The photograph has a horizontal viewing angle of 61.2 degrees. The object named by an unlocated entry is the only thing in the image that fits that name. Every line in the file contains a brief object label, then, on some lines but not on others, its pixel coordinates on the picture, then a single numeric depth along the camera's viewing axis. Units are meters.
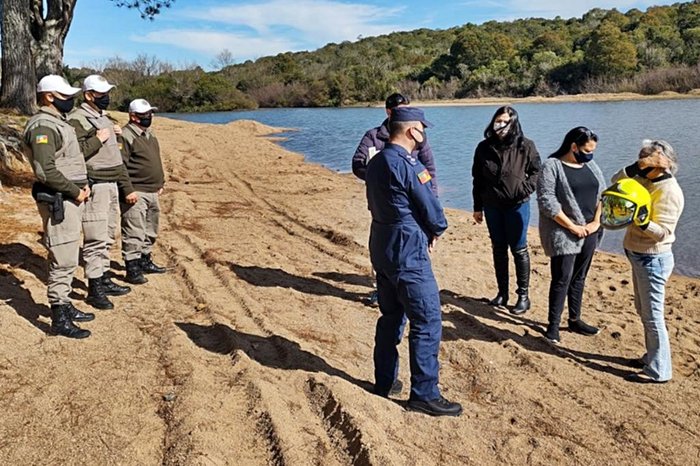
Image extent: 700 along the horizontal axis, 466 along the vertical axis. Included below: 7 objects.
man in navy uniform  3.40
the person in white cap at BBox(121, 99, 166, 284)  5.92
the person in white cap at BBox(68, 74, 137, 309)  5.03
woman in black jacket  5.26
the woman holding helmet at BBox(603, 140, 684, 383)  4.01
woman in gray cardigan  4.68
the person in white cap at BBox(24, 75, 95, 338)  4.36
